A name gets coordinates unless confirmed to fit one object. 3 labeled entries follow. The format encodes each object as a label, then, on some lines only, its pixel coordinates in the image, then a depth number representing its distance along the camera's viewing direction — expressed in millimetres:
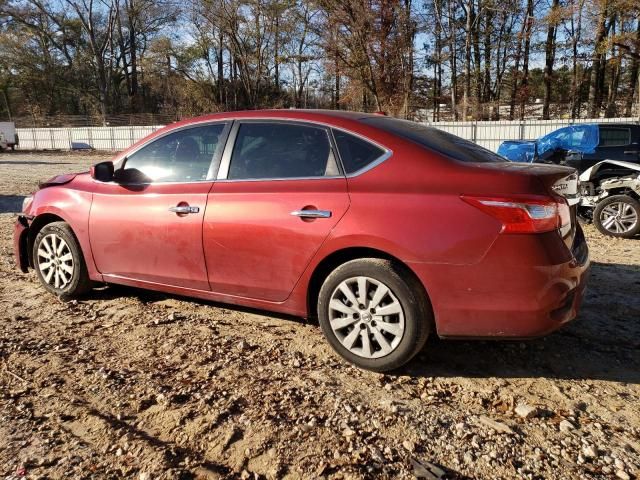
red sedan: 2889
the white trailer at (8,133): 33219
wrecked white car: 7398
